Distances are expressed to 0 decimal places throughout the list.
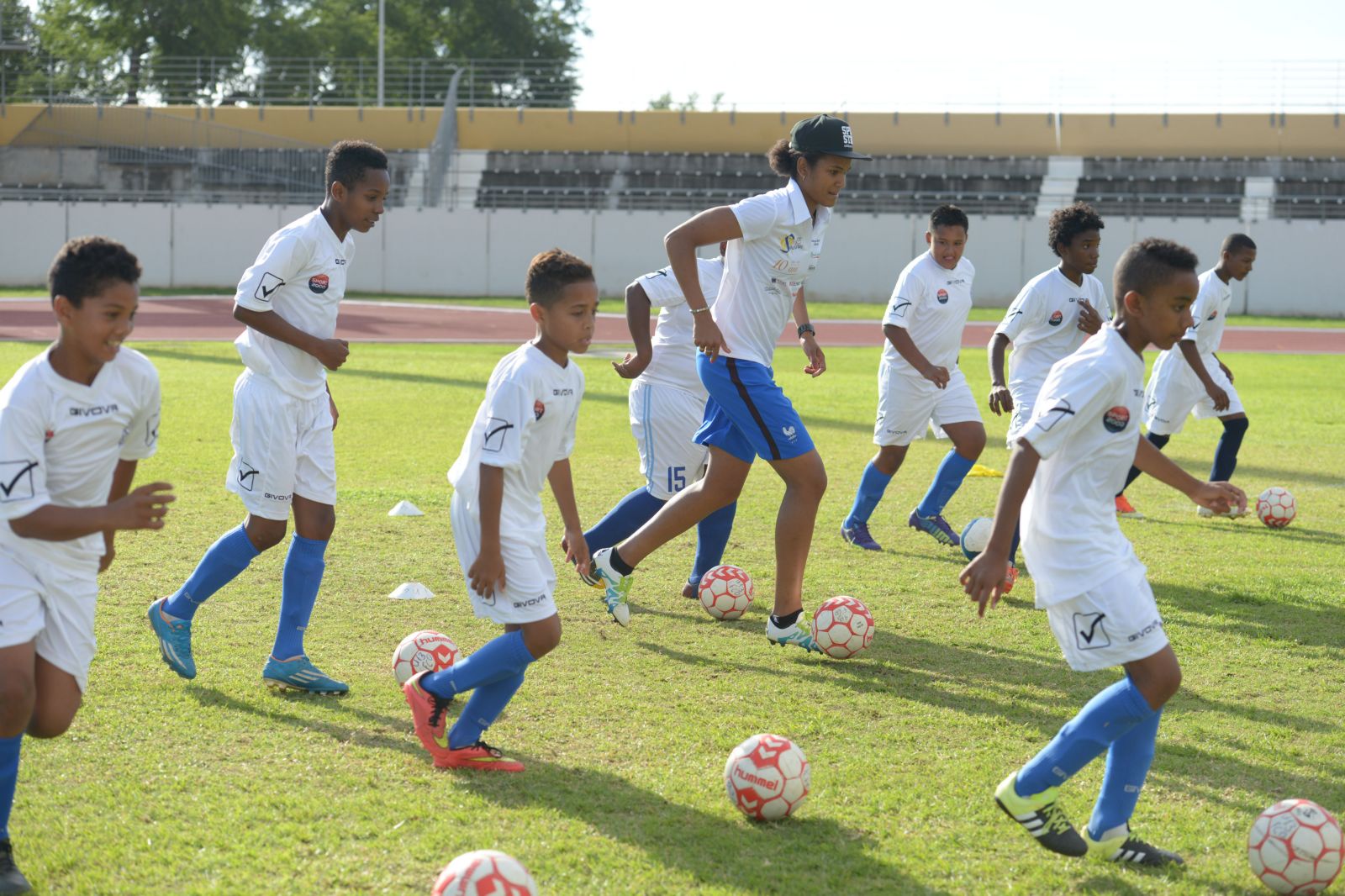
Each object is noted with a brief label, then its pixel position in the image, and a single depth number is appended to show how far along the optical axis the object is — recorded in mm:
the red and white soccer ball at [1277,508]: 9250
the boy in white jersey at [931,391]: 8391
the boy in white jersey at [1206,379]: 9508
